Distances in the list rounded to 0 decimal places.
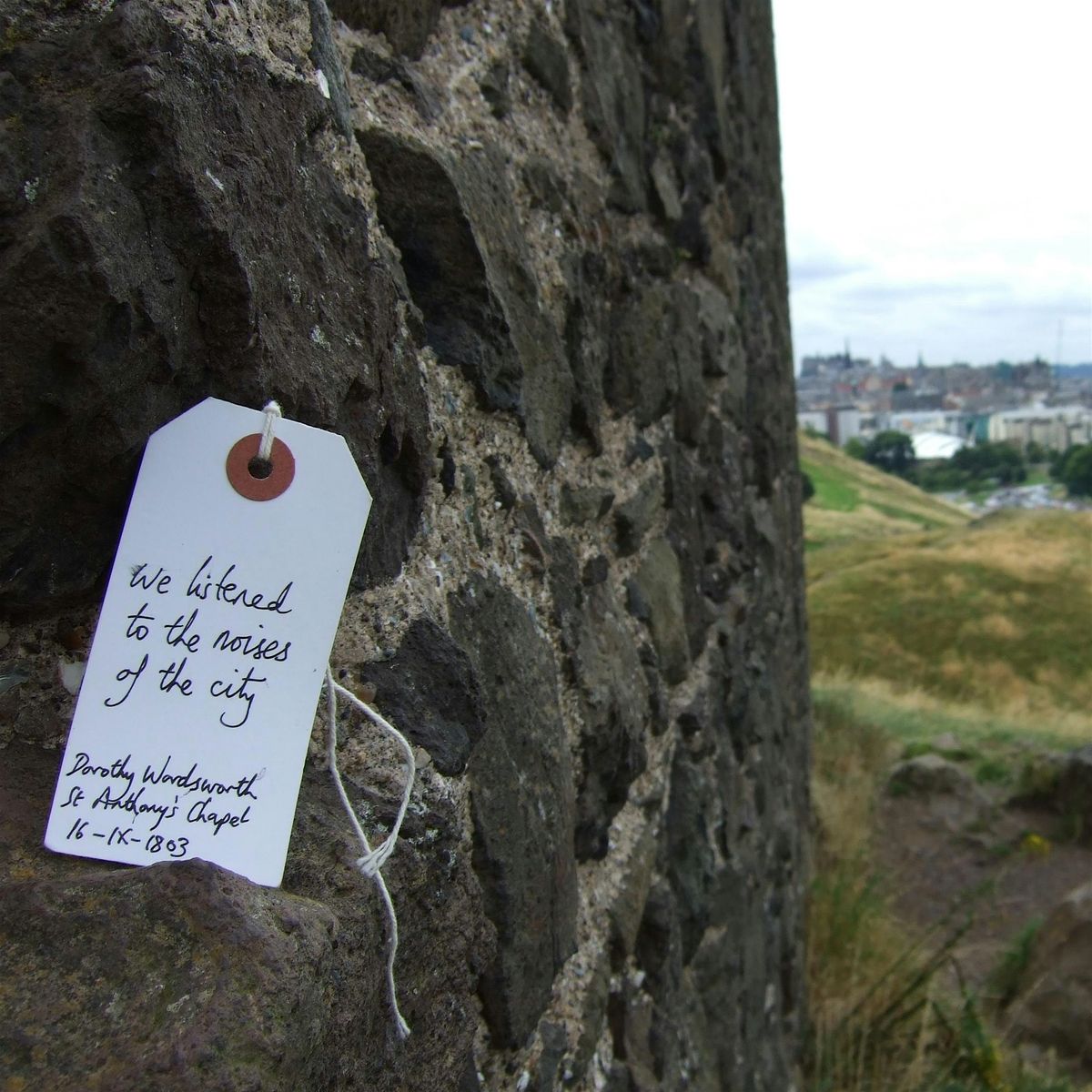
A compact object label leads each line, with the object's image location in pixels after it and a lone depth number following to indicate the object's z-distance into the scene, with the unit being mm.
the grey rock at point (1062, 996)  3340
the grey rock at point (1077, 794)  5148
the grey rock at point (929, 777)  5492
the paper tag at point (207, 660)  570
